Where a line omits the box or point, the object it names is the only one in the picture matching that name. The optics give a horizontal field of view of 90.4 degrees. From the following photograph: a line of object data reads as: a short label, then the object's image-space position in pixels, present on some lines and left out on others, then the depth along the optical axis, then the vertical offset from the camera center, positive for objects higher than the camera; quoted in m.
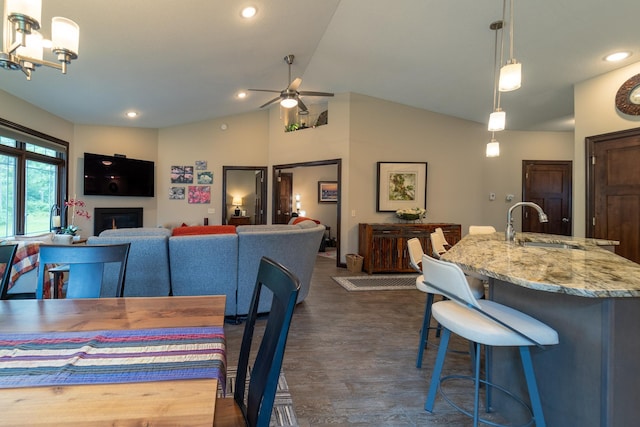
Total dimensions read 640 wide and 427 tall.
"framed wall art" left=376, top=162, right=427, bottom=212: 6.00 +0.58
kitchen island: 1.23 -0.48
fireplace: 6.20 -0.08
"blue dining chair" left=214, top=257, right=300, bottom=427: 0.80 -0.41
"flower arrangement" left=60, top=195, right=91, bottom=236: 5.86 +0.07
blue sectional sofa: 2.87 -0.42
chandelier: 1.61 +1.01
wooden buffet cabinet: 5.45 -0.52
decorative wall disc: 3.48 +1.36
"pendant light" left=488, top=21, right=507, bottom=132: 2.85 +1.87
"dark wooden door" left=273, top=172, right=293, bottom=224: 9.10 +0.56
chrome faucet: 2.52 -0.13
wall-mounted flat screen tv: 5.98 +0.75
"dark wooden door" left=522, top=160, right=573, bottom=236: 6.34 +0.50
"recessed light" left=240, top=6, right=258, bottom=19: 3.24 +2.12
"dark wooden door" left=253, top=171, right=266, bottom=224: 7.25 +0.23
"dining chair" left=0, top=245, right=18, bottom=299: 1.54 -0.23
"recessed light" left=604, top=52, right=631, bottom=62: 3.39 +1.75
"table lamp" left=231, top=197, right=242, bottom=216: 9.13 +0.37
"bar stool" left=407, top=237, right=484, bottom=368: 2.14 -0.52
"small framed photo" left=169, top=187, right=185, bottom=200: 6.88 +0.46
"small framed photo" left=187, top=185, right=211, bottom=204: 6.93 +0.45
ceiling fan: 4.33 +1.68
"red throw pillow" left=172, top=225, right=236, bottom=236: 3.26 -0.16
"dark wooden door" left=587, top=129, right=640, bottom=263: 3.58 +0.33
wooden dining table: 0.65 -0.42
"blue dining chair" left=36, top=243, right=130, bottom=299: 1.60 -0.25
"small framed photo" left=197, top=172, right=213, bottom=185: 6.95 +0.81
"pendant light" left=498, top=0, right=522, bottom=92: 2.16 +0.97
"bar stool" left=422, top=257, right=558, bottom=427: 1.35 -0.48
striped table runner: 0.81 -0.41
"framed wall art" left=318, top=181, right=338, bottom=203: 9.21 +0.71
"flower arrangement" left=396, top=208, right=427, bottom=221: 5.75 +0.04
